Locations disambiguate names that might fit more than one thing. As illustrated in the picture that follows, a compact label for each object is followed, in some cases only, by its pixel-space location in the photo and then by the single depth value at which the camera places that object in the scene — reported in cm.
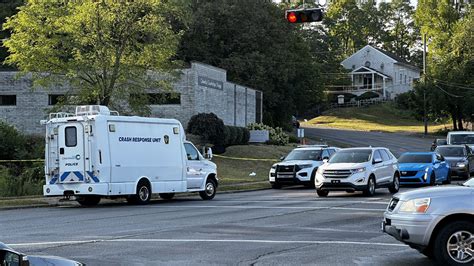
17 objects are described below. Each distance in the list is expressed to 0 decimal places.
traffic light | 2286
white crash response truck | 2183
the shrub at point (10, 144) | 3278
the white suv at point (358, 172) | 2447
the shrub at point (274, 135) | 5392
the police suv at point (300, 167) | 3052
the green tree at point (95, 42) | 3134
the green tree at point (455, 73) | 7962
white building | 10825
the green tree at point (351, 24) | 12250
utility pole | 7744
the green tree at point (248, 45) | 6681
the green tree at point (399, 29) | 13212
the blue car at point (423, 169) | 2967
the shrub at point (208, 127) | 4381
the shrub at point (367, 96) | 10388
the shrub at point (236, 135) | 4585
